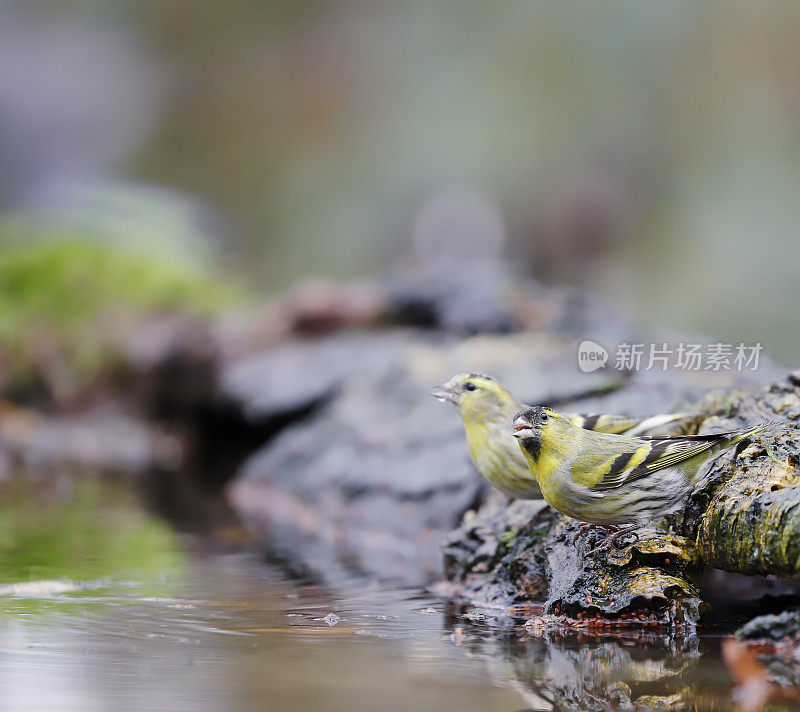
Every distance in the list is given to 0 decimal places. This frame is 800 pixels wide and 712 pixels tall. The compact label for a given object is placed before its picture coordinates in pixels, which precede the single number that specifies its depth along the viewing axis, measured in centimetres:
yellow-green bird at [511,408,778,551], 667
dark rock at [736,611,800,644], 563
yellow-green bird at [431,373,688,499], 807
